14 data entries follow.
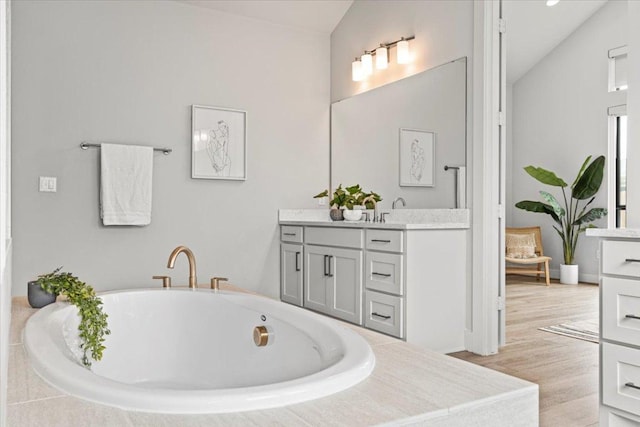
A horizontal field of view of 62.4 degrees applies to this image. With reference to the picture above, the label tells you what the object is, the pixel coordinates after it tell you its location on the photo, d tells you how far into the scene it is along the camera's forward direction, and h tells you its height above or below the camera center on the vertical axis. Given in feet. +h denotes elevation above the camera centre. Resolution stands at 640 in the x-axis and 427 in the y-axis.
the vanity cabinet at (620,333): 5.92 -1.36
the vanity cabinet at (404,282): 10.11 -1.40
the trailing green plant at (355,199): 13.52 +0.35
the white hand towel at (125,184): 12.21 +0.64
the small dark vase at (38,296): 8.07 -1.32
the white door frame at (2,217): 3.19 -0.04
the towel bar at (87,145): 12.16 +1.52
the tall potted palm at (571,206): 20.01 +0.33
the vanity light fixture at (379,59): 12.67 +3.98
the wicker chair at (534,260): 20.34 -1.79
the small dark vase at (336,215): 13.66 -0.06
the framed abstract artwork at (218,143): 13.61 +1.81
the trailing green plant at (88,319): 6.67 -1.42
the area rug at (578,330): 11.98 -2.77
